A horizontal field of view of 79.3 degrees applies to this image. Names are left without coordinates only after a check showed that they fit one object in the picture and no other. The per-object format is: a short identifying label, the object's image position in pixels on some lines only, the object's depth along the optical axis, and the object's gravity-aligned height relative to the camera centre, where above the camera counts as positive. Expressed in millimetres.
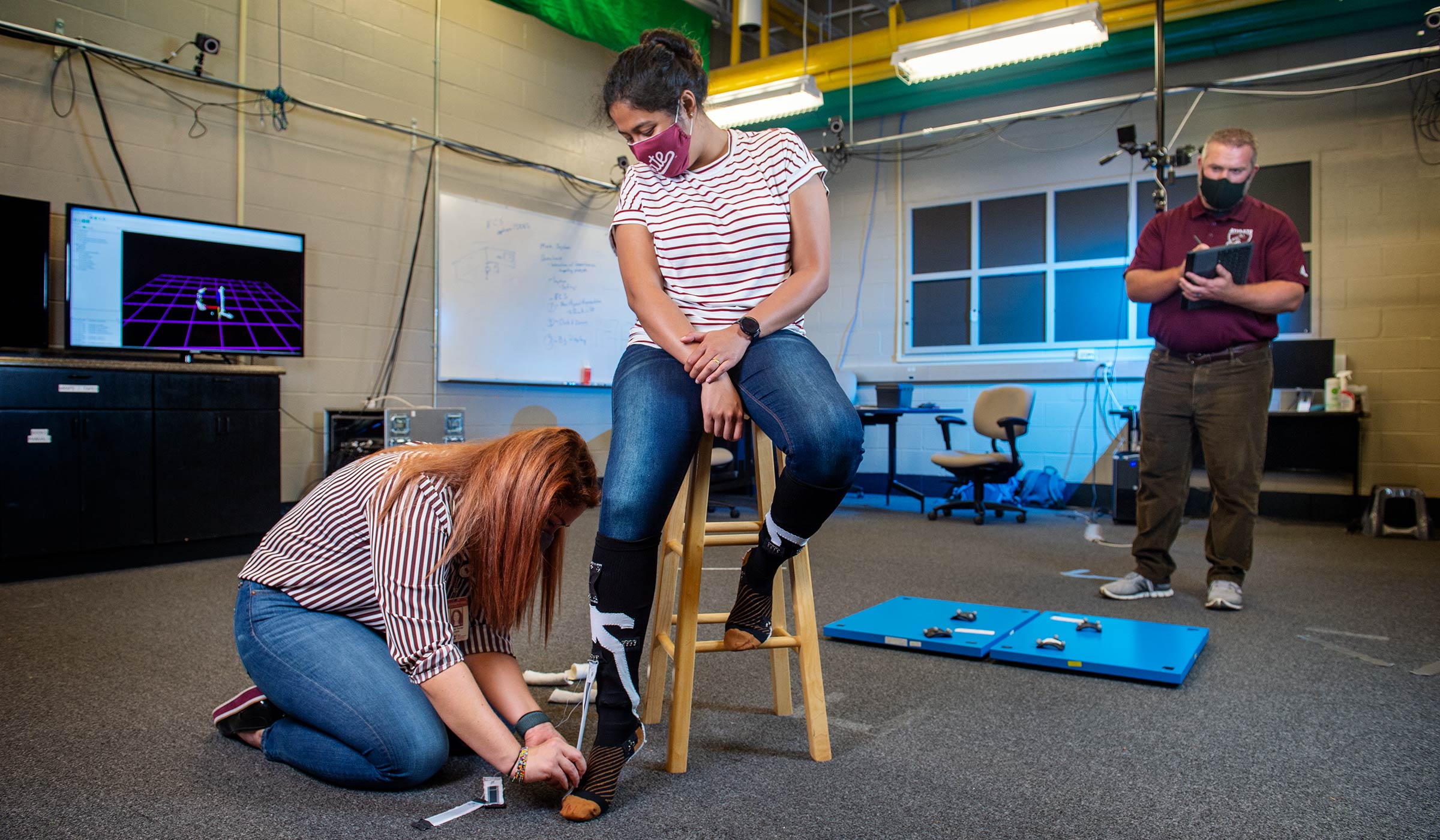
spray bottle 5062 +201
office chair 5145 -157
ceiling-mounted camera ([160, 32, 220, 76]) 4008 +1716
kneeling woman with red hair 1192 -291
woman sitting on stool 1302 +123
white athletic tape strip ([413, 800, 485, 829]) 1233 -574
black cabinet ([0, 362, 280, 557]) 3156 -168
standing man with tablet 2717 +221
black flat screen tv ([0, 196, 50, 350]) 3289 +537
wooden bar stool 1449 -356
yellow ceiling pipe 5055 +2479
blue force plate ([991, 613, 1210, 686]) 1967 -543
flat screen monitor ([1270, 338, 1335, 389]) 5367 +416
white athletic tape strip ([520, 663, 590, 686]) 1901 -569
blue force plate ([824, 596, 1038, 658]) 2215 -553
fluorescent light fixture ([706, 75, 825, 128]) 5742 +2202
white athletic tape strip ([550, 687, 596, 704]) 1790 -573
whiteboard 5293 +794
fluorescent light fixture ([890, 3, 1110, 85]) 4828 +2240
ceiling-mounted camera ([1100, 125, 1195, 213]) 4645 +1490
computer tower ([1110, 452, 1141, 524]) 5137 -357
